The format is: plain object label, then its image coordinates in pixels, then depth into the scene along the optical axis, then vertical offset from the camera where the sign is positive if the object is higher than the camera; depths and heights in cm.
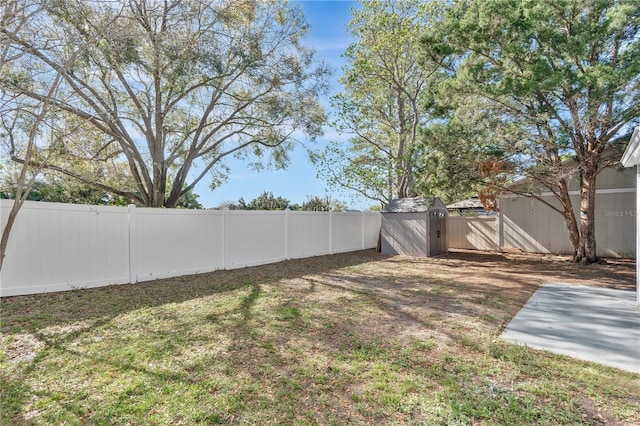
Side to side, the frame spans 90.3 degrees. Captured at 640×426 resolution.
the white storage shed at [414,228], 1119 -45
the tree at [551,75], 684 +314
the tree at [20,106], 369 +174
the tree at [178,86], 580 +330
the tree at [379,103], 1249 +513
